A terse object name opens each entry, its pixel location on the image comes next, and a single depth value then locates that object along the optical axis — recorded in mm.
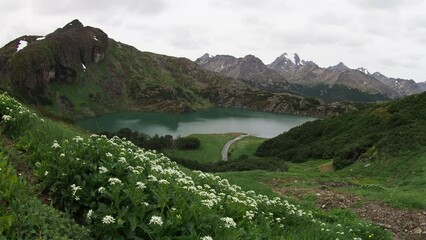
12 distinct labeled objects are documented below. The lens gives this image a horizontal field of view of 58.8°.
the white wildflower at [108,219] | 7149
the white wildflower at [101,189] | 8180
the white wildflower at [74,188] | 8425
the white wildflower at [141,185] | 8146
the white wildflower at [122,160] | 9459
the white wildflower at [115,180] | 8261
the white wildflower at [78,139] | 10558
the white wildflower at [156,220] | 7129
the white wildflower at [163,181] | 8569
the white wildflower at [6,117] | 12453
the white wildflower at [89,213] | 7637
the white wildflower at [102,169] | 8938
